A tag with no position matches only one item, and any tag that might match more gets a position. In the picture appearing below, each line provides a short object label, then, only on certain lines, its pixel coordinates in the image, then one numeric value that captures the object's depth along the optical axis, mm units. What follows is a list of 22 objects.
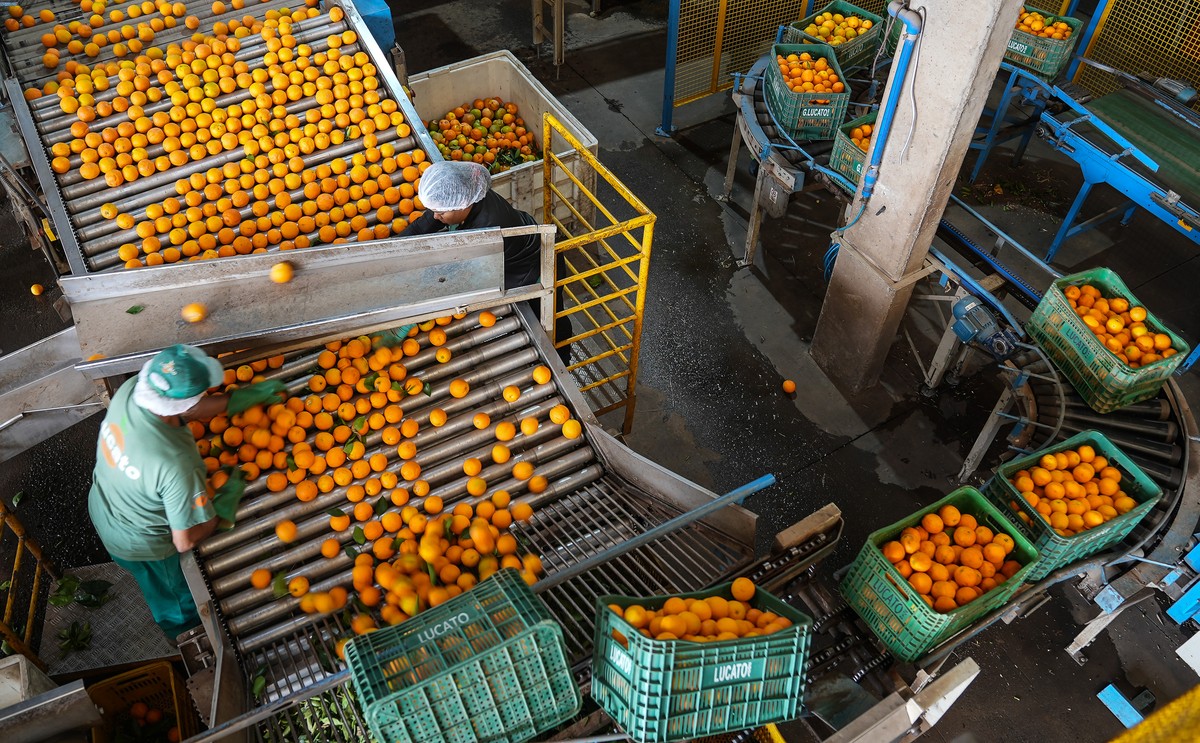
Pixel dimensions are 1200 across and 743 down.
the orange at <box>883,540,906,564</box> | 3979
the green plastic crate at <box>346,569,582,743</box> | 2828
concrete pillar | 5215
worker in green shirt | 3578
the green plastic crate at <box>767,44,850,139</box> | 7273
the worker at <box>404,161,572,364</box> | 4664
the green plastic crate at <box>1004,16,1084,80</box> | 8077
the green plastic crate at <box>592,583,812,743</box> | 2914
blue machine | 5973
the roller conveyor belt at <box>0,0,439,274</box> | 4980
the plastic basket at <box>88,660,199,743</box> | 4648
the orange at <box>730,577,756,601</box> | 3545
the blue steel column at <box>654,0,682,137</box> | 9047
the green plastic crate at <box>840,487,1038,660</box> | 3748
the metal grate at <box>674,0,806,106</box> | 9391
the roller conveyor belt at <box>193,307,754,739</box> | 3900
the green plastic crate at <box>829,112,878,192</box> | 6764
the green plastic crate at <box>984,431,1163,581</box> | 4438
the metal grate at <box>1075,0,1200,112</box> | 8938
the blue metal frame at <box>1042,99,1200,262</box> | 6746
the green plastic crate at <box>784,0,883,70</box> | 8250
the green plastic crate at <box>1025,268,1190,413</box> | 5219
